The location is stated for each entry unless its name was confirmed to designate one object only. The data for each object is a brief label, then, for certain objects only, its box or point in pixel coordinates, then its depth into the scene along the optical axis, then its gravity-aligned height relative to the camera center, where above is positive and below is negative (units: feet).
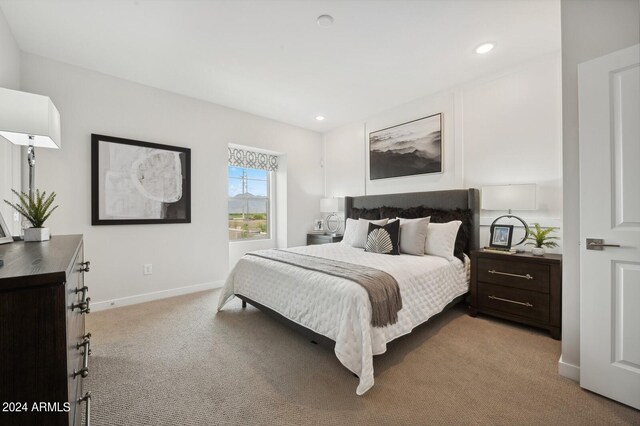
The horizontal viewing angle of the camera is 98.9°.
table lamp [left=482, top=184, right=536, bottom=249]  8.71 +0.44
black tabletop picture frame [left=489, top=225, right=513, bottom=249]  9.38 -0.85
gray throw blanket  6.05 -1.65
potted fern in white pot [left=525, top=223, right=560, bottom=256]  8.42 -0.90
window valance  14.35 +3.03
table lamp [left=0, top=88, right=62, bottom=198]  5.25 +1.93
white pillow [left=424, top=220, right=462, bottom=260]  9.55 -0.95
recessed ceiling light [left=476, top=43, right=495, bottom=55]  8.53 +5.20
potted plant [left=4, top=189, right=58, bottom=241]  5.16 -0.09
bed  5.79 -2.13
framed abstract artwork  10.11 +1.27
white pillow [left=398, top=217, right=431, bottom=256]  9.69 -0.84
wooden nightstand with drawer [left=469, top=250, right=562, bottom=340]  7.75 -2.34
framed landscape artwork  11.95 +3.02
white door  4.98 -0.24
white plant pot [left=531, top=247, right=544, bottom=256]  8.33 -1.21
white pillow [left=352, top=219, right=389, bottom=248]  11.18 -0.83
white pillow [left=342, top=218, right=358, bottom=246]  12.08 -0.84
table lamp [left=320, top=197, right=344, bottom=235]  15.82 +0.10
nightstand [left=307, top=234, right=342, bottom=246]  14.89 -1.41
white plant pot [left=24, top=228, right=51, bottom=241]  5.12 -0.35
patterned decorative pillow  9.82 -0.96
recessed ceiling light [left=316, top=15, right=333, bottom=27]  7.18 +5.15
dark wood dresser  2.06 -1.03
